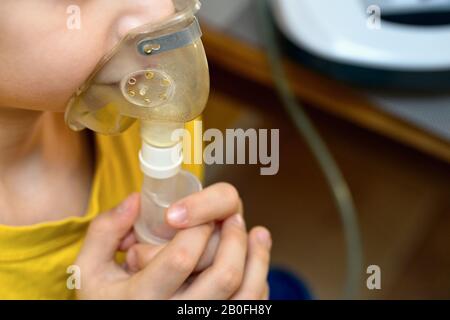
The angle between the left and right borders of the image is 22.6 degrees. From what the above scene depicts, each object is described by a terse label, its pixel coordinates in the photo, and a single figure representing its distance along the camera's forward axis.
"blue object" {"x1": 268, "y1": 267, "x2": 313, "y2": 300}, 0.82
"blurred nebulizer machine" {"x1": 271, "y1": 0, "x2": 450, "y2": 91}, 0.73
